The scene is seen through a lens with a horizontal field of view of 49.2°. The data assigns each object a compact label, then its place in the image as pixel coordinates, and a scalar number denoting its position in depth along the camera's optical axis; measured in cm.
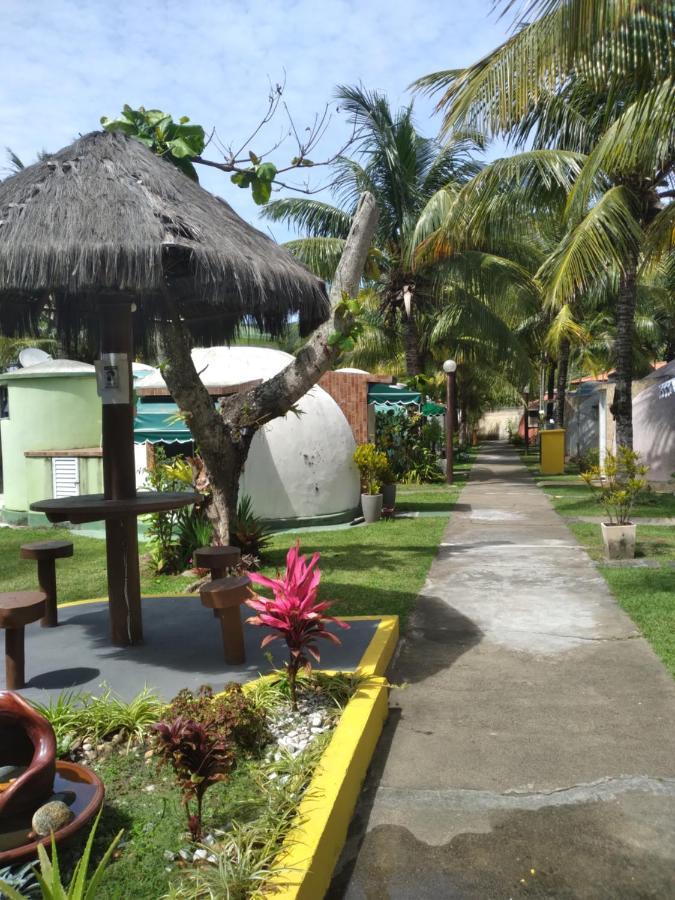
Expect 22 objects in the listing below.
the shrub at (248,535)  923
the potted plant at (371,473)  1344
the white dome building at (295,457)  1246
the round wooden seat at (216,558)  608
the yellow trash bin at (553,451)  2305
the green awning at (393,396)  1794
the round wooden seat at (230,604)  471
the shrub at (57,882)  218
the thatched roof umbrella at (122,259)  462
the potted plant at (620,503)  916
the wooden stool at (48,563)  620
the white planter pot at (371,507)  1343
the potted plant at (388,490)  1401
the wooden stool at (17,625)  450
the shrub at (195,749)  295
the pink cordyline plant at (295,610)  427
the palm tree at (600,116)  785
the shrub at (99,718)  392
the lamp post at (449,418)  1977
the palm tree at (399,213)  1836
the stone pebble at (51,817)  283
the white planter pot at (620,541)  914
